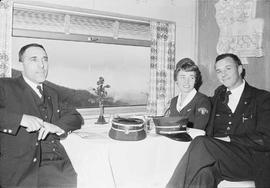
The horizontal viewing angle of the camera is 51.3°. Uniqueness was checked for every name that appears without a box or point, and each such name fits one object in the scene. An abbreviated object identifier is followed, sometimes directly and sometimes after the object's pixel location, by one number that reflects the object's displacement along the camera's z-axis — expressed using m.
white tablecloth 2.11
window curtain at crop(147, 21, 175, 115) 4.31
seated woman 2.97
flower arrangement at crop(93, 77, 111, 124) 3.30
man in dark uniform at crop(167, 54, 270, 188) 2.35
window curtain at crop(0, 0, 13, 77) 3.19
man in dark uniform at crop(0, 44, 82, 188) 2.19
